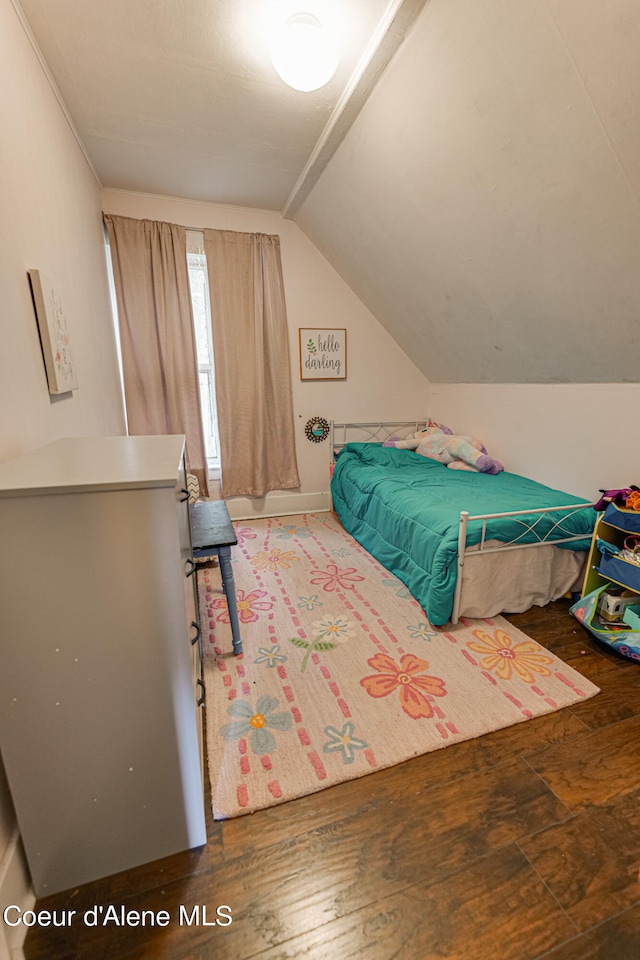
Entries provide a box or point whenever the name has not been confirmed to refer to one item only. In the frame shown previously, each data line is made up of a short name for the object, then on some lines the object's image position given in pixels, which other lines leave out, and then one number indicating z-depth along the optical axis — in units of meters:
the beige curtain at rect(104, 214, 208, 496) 2.88
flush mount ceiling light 1.46
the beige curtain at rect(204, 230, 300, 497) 3.16
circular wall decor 3.69
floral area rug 1.35
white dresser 0.84
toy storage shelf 1.82
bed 1.96
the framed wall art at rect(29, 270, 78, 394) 1.36
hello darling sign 3.52
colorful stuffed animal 3.06
